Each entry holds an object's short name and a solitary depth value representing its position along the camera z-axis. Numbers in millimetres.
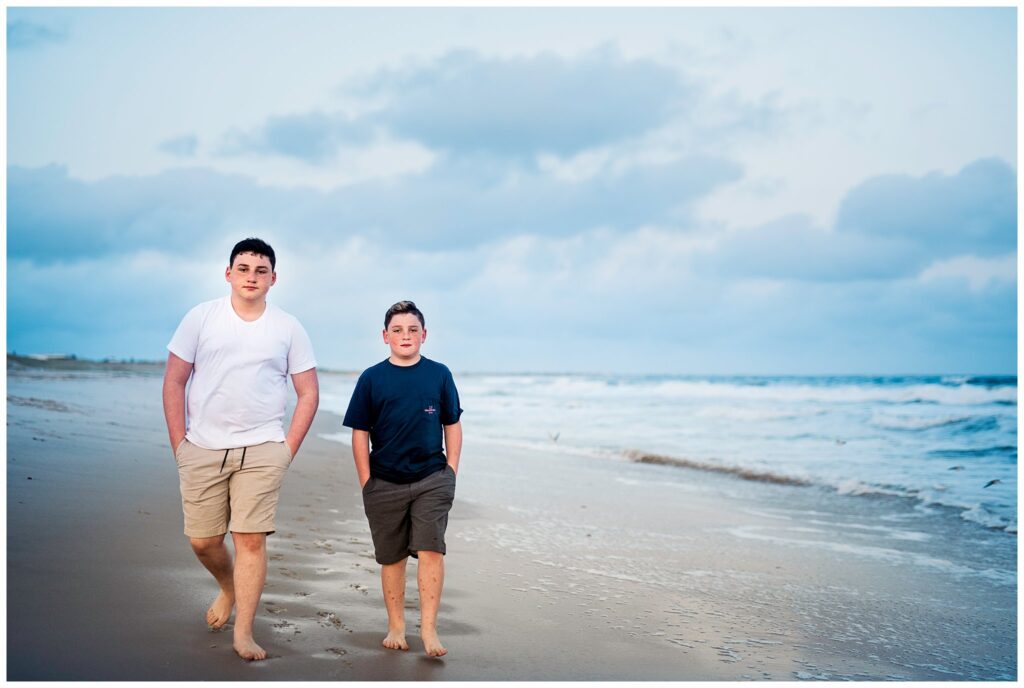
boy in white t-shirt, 3719
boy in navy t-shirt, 3924
